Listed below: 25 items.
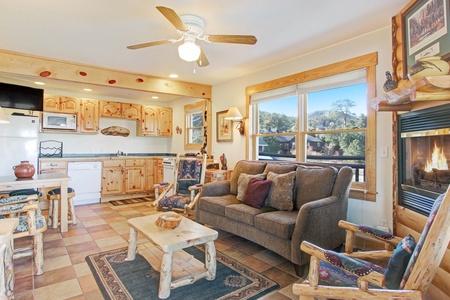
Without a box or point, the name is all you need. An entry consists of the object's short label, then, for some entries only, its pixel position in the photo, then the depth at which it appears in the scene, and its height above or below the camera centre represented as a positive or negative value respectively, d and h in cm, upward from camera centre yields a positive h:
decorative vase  314 -21
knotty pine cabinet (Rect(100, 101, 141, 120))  558 +99
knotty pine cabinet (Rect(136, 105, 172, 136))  611 +79
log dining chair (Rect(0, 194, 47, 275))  218 -63
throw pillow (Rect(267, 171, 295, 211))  275 -43
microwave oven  495 +65
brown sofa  225 -62
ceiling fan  225 +105
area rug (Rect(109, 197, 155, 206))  520 -101
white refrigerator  409 +19
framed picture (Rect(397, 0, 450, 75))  181 +98
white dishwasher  493 -53
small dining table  291 -36
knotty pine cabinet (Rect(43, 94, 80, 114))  494 +99
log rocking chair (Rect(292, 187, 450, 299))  109 -57
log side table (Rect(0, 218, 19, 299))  140 -67
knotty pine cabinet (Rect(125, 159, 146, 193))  560 -49
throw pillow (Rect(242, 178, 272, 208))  285 -45
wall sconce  430 +63
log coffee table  189 -68
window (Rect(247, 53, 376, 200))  289 +46
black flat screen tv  437 +101
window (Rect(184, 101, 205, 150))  569 +66
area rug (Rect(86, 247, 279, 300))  196 -108
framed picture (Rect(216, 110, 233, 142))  474 +49
